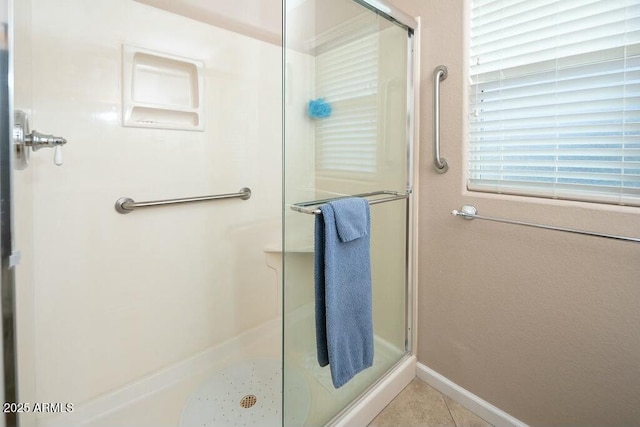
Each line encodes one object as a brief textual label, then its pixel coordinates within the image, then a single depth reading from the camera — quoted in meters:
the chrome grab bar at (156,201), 1.36
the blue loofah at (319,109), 1.09
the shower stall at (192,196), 1.07
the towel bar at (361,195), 1.02
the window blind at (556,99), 0.99
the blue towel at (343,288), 1.05
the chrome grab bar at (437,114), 1.36
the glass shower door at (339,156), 1.05
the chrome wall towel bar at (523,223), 0.99
